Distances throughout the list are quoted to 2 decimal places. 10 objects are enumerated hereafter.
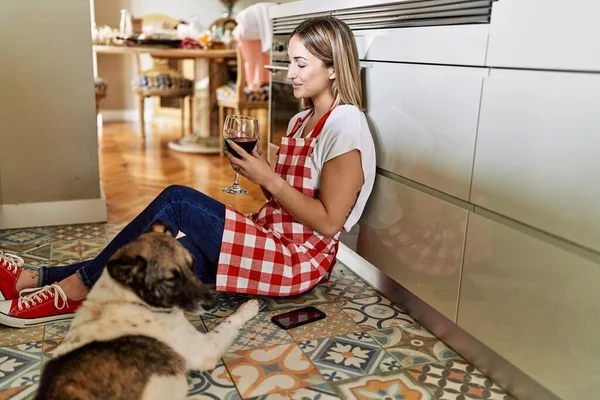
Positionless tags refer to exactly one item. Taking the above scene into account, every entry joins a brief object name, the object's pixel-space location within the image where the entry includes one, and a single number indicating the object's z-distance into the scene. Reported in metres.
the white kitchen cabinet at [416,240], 1.55
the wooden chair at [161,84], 4.79
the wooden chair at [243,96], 4.22
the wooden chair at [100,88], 4.84
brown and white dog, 1.12
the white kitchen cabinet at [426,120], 1.45
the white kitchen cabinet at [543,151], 1.13
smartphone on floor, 1.76
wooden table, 4.61
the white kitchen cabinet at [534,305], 1.17
